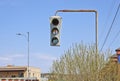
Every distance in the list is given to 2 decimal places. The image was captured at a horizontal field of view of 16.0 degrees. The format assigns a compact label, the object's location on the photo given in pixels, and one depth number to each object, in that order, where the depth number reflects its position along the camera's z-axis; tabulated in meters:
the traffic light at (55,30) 14.23
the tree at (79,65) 25.42
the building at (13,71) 100.70
